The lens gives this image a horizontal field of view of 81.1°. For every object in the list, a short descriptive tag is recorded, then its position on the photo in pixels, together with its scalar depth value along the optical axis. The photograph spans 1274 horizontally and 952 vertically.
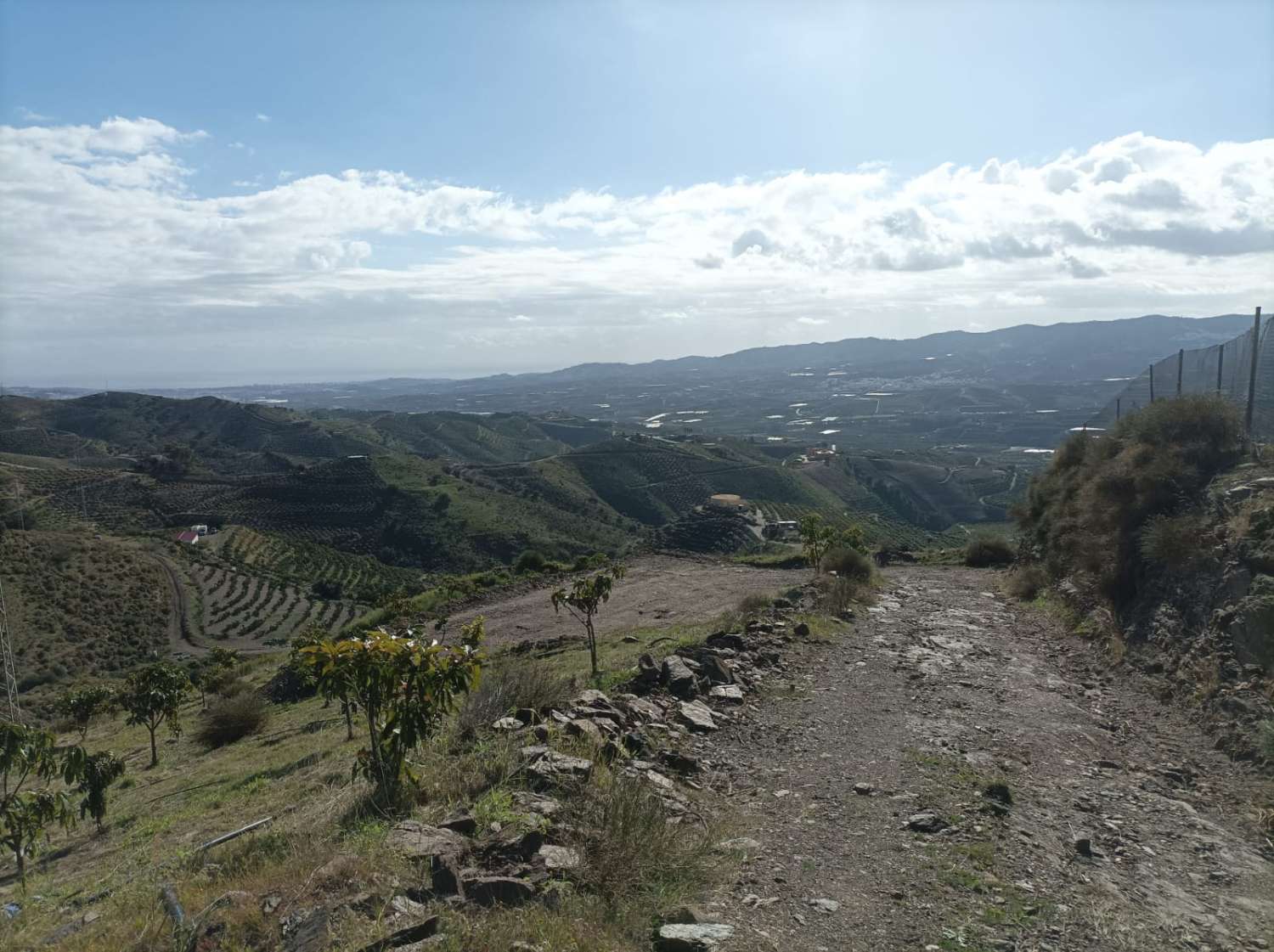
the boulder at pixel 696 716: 7.59
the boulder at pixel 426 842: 4.35
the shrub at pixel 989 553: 23.33
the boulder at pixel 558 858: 4.29
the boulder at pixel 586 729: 6.47
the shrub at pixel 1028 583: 16.02
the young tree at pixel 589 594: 13.45
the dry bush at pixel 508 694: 6.86
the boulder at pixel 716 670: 9.07
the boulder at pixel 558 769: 5.45
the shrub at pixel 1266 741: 6.37
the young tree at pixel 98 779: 9.45
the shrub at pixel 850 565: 18.42
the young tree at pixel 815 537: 19.64
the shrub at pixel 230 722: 14.73
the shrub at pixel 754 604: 14.69
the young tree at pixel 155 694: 13.91
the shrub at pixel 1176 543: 10.12
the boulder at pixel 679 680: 8.50
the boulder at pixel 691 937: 3.85
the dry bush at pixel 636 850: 4.29
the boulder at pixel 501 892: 4.00
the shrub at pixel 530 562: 27.23
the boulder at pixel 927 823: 5.43
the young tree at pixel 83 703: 17.08
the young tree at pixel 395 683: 5.18
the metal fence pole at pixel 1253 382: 13.23
